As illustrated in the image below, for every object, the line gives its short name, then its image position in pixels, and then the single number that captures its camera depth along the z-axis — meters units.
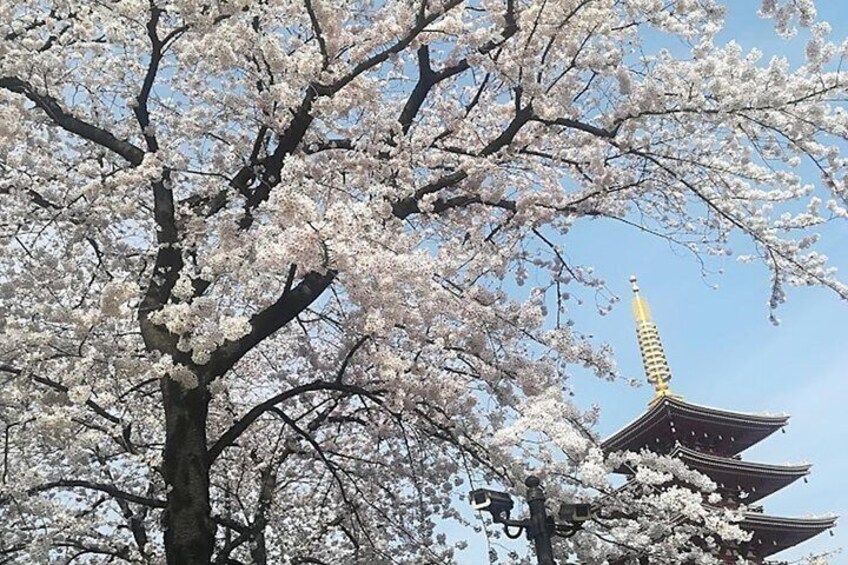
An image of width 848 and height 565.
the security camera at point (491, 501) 6.00
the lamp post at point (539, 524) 5.93
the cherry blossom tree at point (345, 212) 6.01
